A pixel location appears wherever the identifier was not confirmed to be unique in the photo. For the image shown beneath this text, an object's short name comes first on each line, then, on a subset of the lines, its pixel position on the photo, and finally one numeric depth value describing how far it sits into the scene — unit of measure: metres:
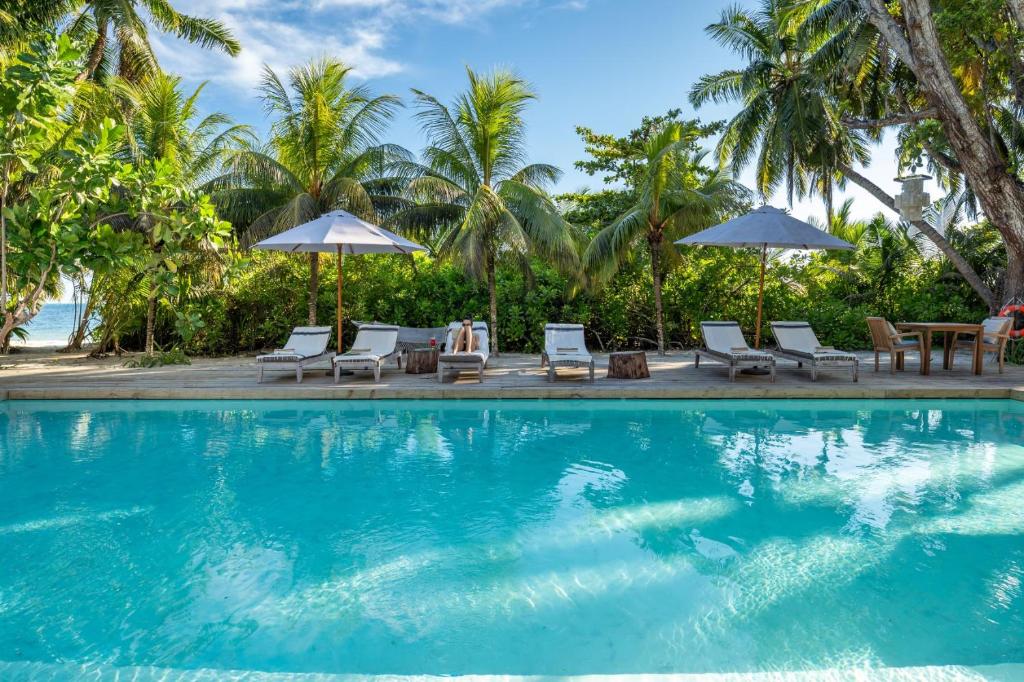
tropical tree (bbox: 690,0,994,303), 15.65
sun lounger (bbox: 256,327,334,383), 9.48
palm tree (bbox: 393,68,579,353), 11.60
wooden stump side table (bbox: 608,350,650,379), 9.91
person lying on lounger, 10.07
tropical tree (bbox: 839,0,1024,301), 12.73
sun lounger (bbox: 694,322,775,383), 9.45
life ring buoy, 11.78
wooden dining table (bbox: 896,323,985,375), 10.05
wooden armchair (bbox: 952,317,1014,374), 10.51
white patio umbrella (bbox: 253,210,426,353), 9.45
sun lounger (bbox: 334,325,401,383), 9.59
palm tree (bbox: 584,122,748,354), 12.12
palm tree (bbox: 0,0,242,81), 14.39
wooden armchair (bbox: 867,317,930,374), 10.30
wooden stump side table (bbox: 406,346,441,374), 10.69
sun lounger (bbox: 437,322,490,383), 9.52
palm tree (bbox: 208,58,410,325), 12.23
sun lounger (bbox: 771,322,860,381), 9.40
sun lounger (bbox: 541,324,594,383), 9.41
